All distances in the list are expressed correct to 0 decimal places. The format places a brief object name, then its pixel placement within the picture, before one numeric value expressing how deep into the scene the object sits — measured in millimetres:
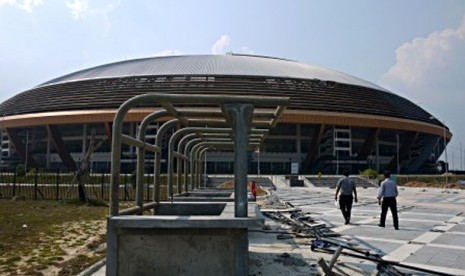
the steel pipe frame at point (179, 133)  8195
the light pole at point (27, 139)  61062
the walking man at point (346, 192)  11906
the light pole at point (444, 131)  65600
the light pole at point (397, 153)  63038
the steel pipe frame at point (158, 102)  5203
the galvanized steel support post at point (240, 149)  5152
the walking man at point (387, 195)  11008
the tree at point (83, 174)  17078
